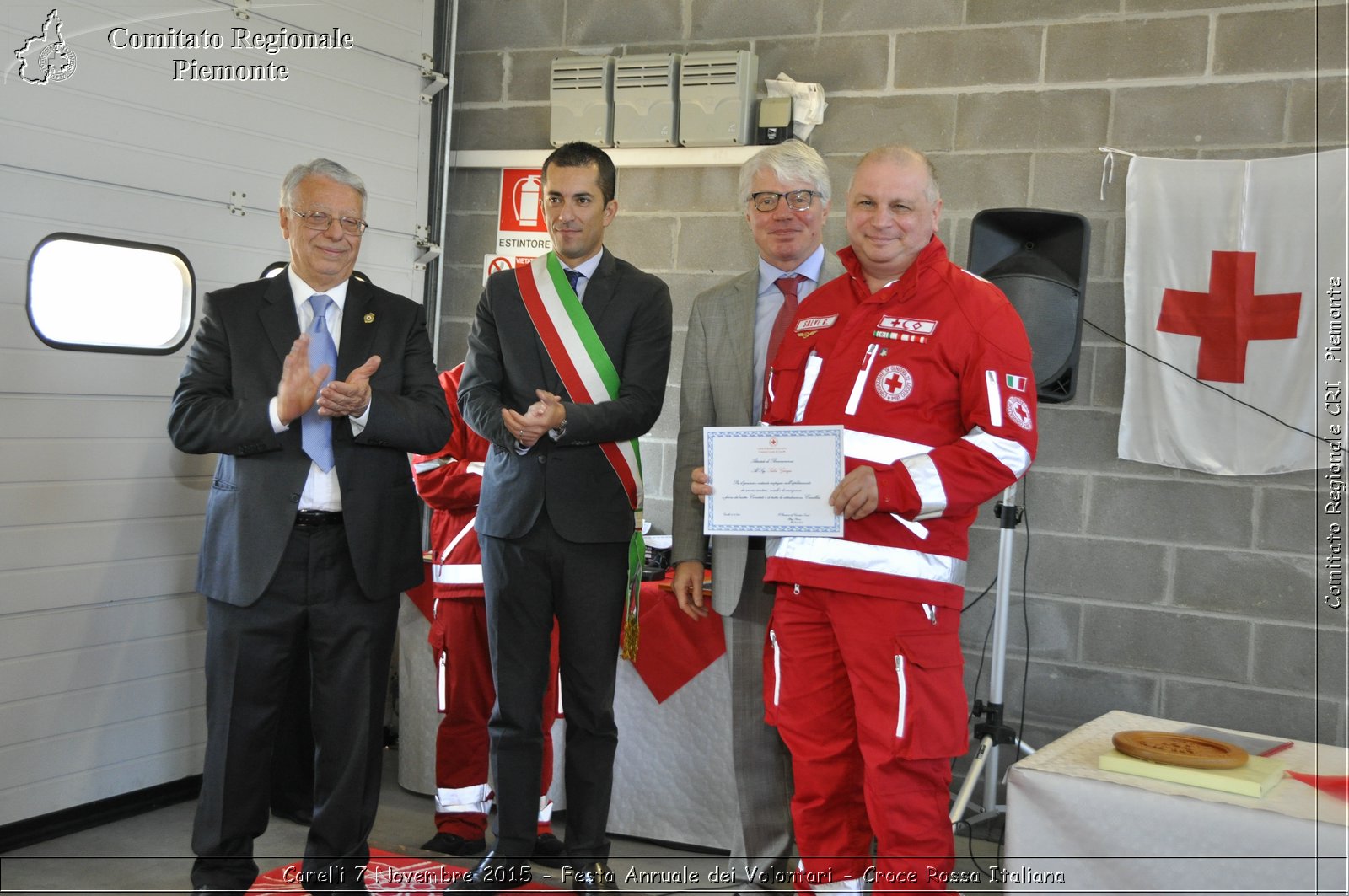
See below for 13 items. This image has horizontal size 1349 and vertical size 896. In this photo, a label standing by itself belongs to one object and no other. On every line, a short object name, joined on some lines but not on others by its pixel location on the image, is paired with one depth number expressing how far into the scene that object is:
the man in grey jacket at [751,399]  3.09
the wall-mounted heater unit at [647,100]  4.43
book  2.00
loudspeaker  3.52
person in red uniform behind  3.61
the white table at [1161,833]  1.91
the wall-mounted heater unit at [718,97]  4.27
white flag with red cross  3.52
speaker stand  3.52
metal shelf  4.35
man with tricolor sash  3.01
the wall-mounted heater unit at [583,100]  4.54
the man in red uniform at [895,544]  2.42
